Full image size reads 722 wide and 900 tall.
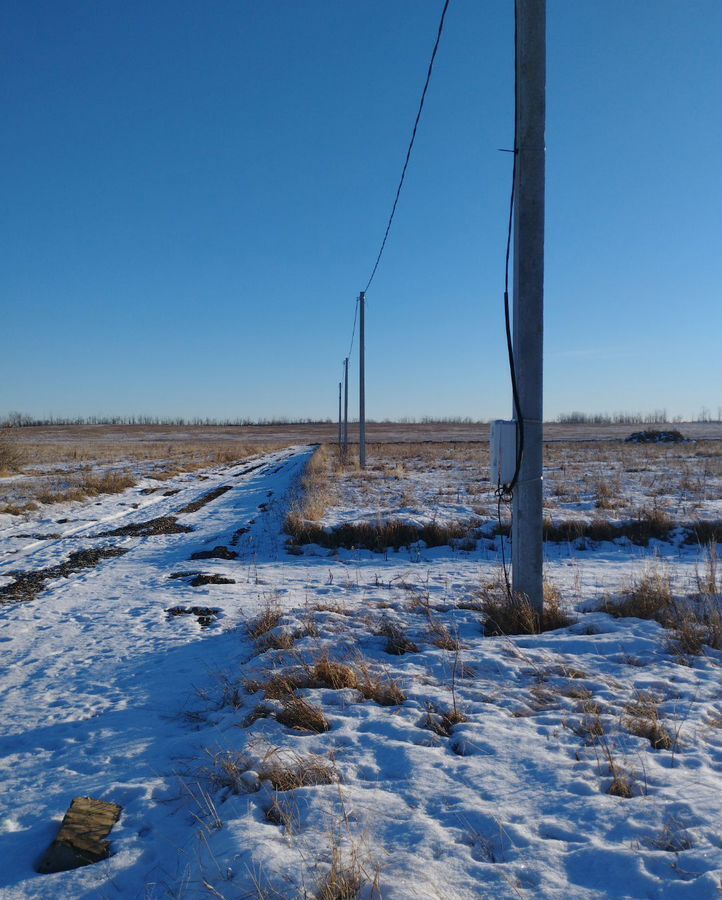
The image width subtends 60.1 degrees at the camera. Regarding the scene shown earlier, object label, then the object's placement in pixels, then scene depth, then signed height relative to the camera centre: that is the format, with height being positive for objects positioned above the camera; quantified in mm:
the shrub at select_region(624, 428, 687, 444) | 54969 -306
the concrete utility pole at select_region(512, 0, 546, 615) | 5555 +1459
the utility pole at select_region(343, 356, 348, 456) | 47188 +2326
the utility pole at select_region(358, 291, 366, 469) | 27406 +2645
